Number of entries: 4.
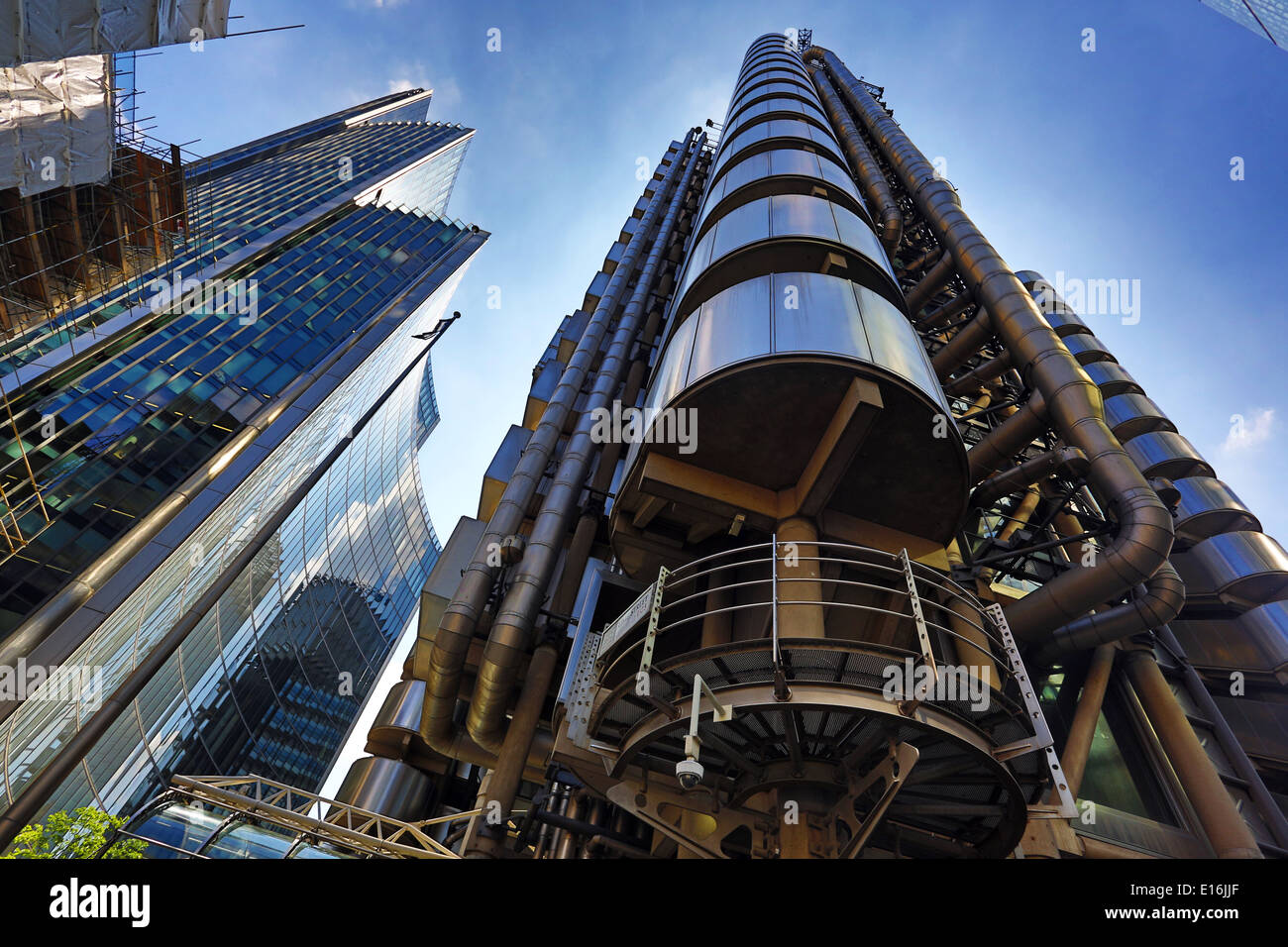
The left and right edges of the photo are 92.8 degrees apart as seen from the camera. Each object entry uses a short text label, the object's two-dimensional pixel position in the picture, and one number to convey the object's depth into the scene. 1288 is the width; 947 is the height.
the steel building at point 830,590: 7.64
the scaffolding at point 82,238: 22.88
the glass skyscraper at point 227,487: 32.47
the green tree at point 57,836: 20.88
